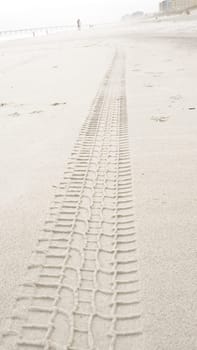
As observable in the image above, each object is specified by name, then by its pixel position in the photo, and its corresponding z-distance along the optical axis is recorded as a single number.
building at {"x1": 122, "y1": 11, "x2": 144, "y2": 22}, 168.75
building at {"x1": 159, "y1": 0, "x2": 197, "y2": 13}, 91.99
